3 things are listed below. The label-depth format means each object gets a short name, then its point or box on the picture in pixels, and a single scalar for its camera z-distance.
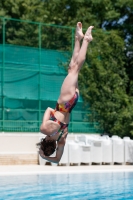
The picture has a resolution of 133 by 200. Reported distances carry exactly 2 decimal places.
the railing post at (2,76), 19.39
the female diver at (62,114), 8.90
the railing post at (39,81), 20.37
